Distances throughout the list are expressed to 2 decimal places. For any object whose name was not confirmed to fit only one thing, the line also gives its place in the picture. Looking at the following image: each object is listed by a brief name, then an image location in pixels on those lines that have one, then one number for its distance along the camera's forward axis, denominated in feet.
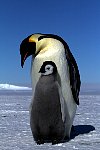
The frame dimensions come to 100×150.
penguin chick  12.37
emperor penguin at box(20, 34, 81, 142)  13.38
